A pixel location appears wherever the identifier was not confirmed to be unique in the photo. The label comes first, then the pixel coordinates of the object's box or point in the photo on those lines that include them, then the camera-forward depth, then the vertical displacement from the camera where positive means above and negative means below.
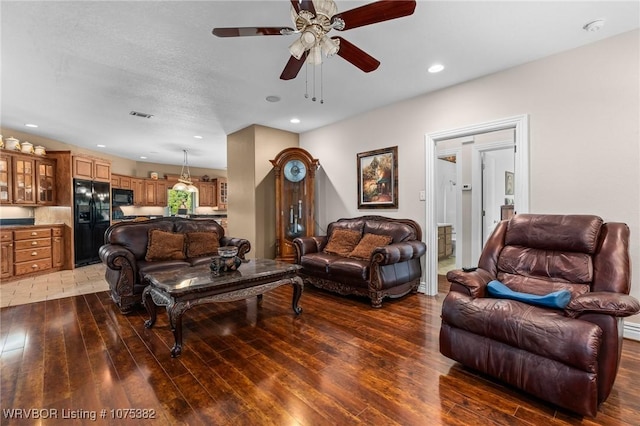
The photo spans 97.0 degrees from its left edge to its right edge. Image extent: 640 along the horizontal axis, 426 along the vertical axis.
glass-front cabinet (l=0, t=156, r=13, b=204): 4.84 +0.56
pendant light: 7.16 +0.71
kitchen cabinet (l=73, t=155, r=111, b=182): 5.68 +0.93
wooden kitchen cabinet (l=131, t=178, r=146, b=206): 7.96 +0.58
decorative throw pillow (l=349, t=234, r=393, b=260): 3.69 -0.47
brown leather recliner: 1.50 -0.63
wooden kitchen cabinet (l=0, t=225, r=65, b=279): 4.64 -0.66
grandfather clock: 4.76 +0.22
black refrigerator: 5.70 -0.09
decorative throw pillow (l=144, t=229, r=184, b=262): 3.61 -0.45
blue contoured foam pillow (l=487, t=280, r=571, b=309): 1.75 -0.60
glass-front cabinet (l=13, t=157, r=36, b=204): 5.00 +0.59
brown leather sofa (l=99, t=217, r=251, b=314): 3.14 -0.48
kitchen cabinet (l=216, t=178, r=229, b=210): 9.74 +0.66
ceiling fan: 1.64 +1.16
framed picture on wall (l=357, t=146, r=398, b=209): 4.17 +0.47
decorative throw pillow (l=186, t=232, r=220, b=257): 3.93 -0.47
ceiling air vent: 4.37 +1.54
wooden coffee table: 2.23 -0.67
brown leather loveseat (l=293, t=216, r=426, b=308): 3.26 -0.66
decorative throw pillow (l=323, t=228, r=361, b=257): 4.02 -0.47
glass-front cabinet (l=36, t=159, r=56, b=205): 5.36 +0.62
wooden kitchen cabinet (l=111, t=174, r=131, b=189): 7.36 +0.82
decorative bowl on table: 2.77 -0.50
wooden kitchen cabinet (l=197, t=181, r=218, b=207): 9.37 +0.57
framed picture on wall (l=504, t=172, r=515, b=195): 5.54 +0.50
